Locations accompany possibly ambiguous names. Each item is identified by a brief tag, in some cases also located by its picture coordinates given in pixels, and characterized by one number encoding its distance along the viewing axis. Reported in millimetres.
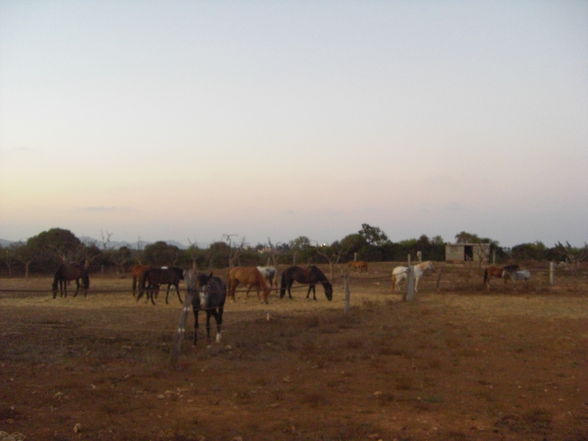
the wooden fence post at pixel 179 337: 8922
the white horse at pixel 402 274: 25356
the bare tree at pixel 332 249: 54231
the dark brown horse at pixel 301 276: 22297
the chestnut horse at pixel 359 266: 41891
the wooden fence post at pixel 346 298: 16672
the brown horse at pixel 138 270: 22261
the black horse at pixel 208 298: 11398
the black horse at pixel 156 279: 20328
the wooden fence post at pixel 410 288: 20983
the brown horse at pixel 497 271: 25969
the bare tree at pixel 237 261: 37925
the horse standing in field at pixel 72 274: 22036
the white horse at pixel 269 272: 25719
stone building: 49703
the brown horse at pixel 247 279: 20547
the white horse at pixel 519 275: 27484
